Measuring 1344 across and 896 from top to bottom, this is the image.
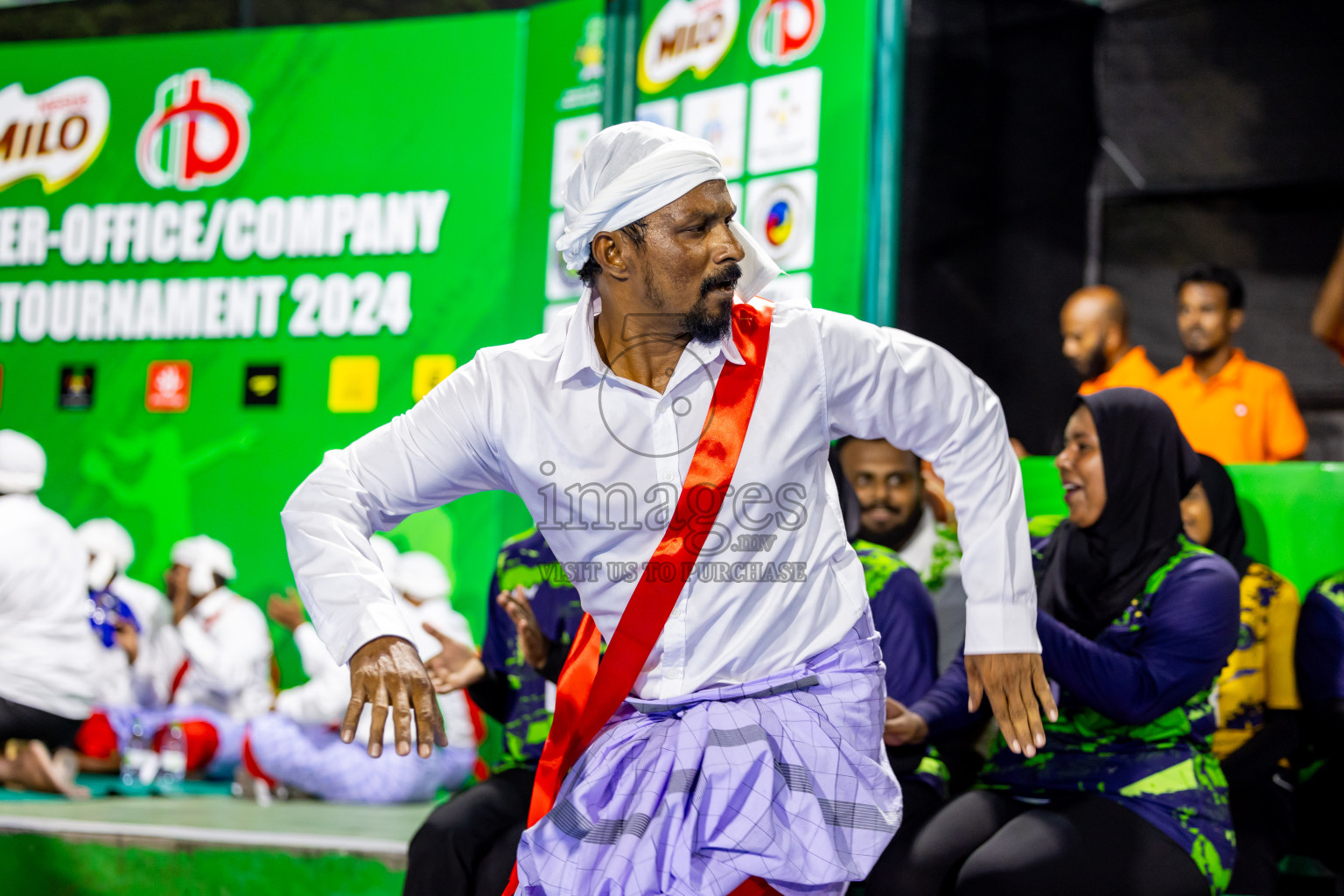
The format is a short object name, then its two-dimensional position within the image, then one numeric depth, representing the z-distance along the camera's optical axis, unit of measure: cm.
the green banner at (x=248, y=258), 569
